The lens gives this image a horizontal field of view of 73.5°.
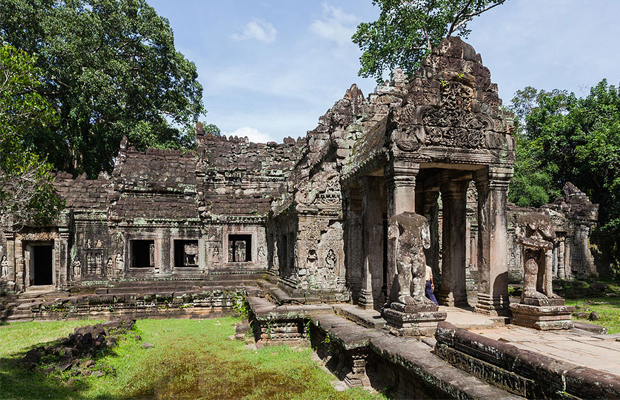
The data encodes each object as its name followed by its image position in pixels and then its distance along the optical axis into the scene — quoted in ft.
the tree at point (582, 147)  69.46
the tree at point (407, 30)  73.72
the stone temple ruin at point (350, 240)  19.88
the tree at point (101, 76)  75.46
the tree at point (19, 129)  28.68
